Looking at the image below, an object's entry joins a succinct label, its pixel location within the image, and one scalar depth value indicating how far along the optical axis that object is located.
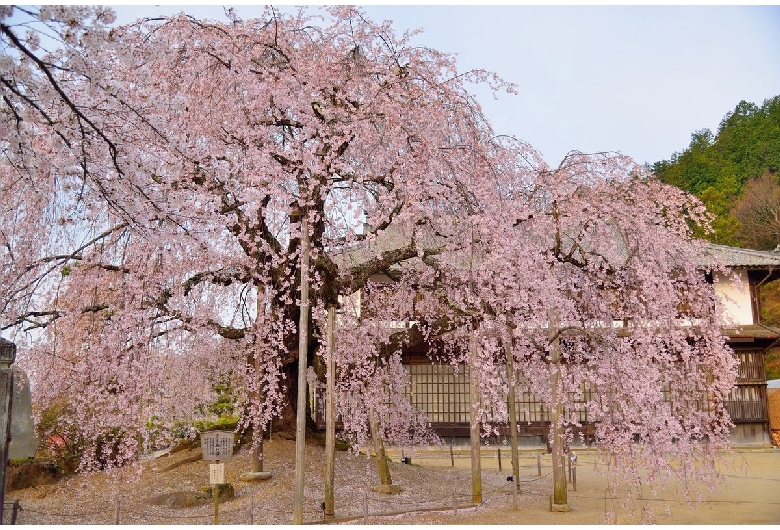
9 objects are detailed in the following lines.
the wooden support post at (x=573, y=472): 12.02
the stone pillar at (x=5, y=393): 4.80
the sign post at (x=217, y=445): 9.18
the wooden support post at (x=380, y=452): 10.50
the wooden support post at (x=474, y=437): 9.83
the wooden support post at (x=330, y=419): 8.75
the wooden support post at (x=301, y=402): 8.05
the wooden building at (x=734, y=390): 19.23
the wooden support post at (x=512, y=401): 11.42
